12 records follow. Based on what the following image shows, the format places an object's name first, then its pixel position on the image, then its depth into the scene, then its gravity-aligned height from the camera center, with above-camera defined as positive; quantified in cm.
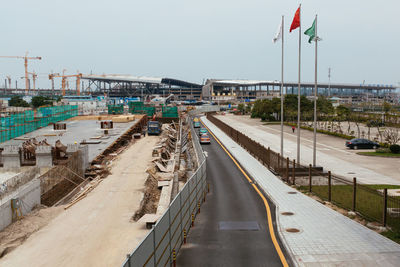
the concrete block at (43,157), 3212 -457
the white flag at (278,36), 3259 +643
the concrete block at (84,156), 3300 -469
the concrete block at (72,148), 3272 -385
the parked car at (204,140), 5012 -480
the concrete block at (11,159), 3269 -483
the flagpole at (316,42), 2749 +493
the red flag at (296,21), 2892 +696
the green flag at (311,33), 2783 +575
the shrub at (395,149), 4187 -511
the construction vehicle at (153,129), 6400 -412
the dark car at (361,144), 4656 -502
